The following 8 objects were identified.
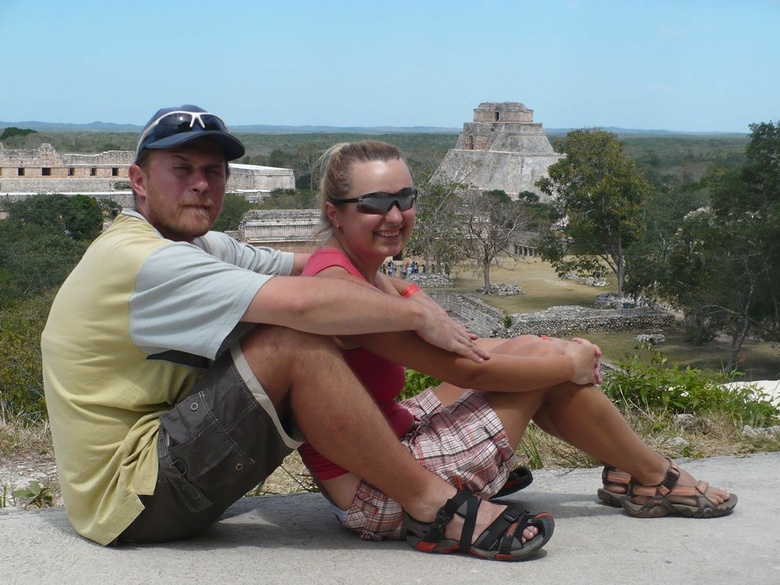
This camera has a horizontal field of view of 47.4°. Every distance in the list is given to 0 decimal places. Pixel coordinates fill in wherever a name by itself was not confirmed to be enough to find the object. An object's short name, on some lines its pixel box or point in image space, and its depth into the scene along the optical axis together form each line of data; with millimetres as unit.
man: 1872
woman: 2043
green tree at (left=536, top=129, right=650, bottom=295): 21391
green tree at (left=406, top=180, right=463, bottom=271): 24094
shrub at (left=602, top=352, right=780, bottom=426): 3443
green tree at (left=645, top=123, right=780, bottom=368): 15516
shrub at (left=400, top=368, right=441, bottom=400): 4383
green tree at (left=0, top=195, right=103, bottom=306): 17656
